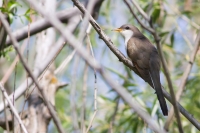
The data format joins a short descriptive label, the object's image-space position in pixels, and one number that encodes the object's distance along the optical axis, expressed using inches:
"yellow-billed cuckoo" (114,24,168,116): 290.9
